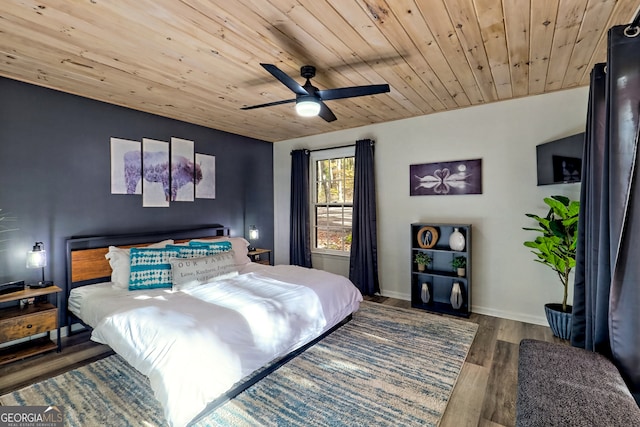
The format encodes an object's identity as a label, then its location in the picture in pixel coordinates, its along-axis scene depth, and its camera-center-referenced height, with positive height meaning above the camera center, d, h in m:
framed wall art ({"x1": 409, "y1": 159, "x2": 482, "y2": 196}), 3.82 +0.39
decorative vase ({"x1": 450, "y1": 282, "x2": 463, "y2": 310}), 3.74 -1.14
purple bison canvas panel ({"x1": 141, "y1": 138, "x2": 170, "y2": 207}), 3.83 +0.46
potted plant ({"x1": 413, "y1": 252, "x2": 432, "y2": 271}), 4.02 -0.71
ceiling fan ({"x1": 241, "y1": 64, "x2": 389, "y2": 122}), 2.28 +0.91
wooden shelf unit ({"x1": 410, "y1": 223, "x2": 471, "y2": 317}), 3.76 -0.88
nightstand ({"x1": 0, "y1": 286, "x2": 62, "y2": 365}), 2.52 -1.00
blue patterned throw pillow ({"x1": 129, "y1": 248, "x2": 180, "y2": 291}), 3.01 -0.63
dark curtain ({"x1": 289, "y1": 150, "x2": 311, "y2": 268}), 5.24 +0.01
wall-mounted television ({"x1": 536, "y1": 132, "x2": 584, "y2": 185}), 2.86 +0.48
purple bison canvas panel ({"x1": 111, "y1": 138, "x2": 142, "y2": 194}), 3.55 +0.51
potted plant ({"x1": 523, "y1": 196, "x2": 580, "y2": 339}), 2.89 -0.39
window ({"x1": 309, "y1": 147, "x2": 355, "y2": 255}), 5.00 +0.15
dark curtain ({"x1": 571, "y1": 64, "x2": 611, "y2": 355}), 1.62 -0.20
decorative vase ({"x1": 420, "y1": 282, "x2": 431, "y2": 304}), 4.00 -1.17
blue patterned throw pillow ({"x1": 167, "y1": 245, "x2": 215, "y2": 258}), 3.38 -0.50
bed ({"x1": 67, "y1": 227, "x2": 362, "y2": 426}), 1.84 -0.82
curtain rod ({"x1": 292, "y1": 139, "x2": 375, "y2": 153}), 4.55 +1.00
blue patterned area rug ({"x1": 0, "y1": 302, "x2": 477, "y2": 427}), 1.96 -1.37
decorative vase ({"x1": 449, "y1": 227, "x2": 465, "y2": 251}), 3.72 -0.43
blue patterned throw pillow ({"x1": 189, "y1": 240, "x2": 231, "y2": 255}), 3.63 -0.47
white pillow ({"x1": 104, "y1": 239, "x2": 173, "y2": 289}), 3.08 -0.60
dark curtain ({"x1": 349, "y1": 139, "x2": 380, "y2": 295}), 4.52 -0.24
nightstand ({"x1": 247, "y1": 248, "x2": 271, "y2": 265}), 4.72 -0.83
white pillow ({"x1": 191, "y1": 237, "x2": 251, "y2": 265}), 3.93 -0.55
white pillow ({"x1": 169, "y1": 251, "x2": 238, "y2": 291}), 3.01 -0.66
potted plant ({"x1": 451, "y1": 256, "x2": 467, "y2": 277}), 3.77 -0.73
